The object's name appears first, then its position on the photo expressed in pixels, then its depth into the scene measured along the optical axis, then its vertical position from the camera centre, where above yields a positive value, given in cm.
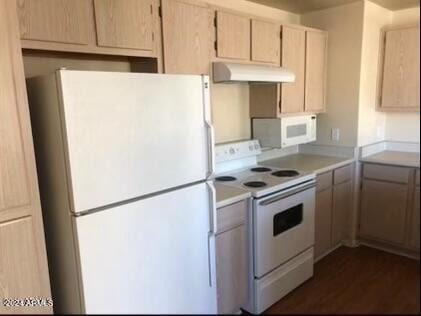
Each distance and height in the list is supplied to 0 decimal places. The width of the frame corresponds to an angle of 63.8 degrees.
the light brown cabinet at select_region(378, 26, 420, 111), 293 +21
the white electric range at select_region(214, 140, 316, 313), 217 -85
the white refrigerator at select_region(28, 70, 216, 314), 129 -35
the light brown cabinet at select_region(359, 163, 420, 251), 287 -97
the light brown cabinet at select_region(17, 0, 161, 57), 146 +36
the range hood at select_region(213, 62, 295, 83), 220 +17
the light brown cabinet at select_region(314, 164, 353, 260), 284 -98
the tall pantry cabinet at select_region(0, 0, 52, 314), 125 -32
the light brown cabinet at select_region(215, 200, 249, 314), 198 -96
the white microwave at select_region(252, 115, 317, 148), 279 -28
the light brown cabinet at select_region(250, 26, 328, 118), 273 +12
